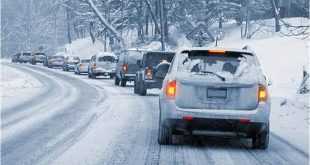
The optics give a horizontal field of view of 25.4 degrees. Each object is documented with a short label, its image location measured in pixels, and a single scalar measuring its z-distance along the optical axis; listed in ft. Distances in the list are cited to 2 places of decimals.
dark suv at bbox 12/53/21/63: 284.33
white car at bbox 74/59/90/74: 168.76
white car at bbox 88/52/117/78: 140.56
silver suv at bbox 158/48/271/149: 34.09
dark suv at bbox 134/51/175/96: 83.97
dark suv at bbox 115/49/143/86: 104.95
